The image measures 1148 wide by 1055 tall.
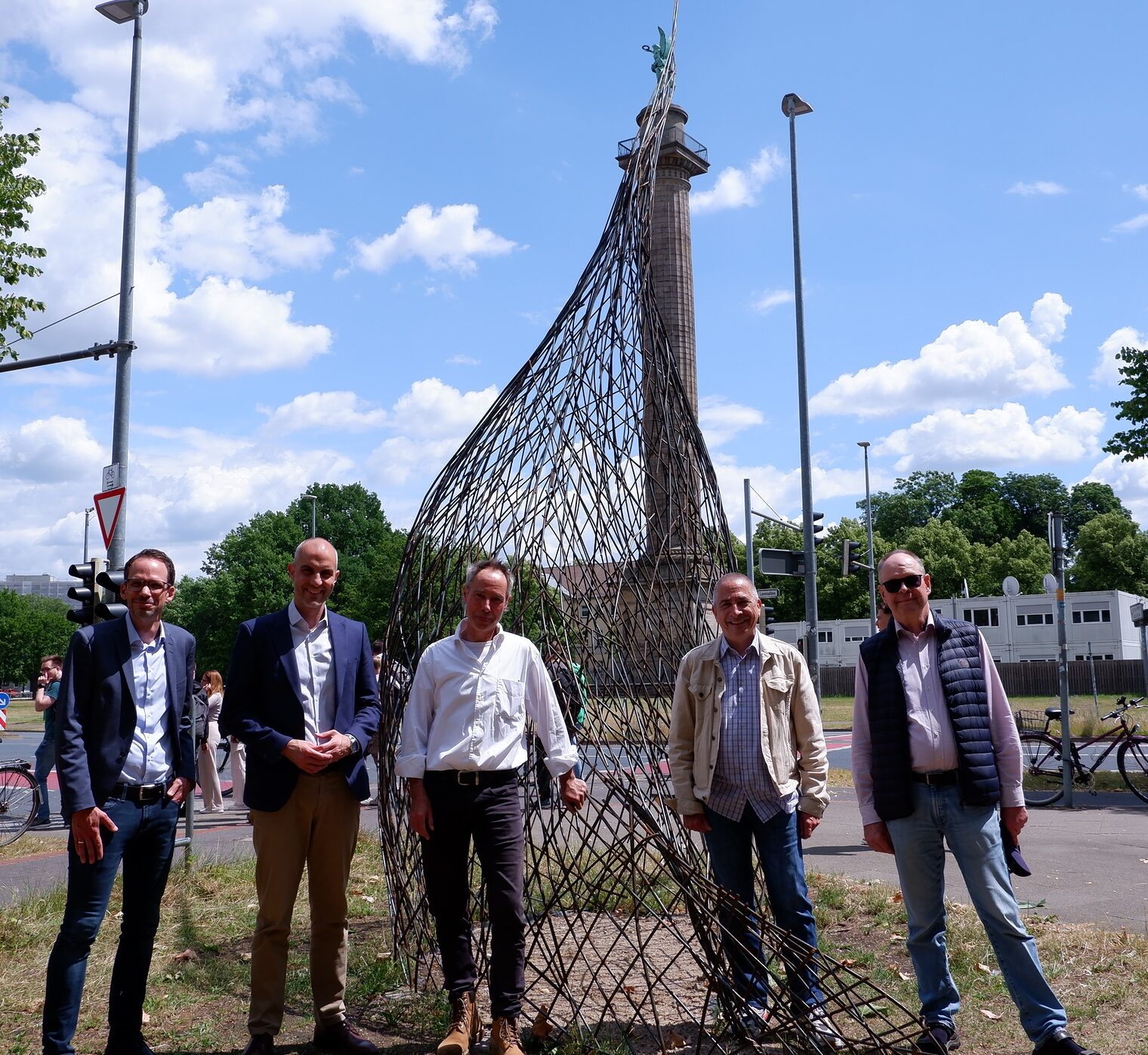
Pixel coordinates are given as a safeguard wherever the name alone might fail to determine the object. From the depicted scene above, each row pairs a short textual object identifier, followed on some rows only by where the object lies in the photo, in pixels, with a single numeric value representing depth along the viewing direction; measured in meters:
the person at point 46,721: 10.12
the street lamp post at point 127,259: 9.99
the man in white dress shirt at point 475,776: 3.91
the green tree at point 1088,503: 67.38
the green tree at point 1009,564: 53.66
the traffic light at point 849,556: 19.28
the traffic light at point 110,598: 6.79
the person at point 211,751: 10.80
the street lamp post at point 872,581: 33.34
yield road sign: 9.10
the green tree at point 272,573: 45.53
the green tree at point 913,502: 66.81
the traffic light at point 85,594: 8.26
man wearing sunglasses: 3.85
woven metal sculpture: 4.86
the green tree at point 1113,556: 52.44
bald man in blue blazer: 4.00
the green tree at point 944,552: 54.31
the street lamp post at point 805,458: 17.09
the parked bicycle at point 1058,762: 11.38
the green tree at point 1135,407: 13.09
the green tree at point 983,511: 64.88
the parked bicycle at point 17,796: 10.36
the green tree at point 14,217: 14.20
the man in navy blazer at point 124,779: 3.71
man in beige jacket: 4.08
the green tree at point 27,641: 64.25
